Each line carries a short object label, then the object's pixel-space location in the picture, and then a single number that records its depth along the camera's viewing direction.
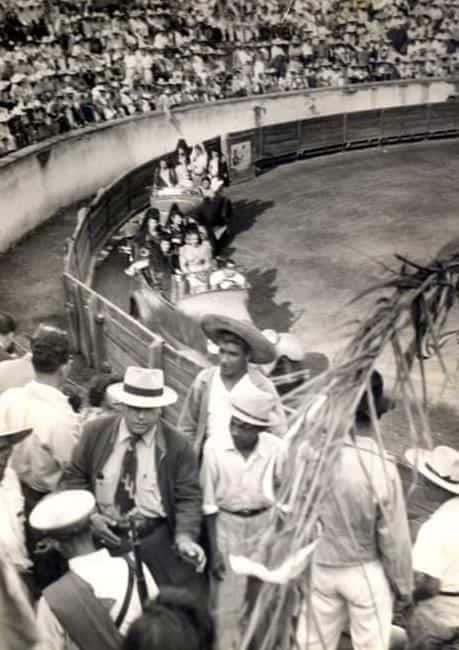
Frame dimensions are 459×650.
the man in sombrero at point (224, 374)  4.89
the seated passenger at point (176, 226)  11.63
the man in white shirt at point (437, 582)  3.62
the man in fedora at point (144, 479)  4.19
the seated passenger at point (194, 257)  11.30
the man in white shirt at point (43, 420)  4.46
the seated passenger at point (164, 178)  13.95
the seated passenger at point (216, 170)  14.41
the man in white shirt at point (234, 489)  4.14
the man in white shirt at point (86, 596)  3.18
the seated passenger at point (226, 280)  9.96
